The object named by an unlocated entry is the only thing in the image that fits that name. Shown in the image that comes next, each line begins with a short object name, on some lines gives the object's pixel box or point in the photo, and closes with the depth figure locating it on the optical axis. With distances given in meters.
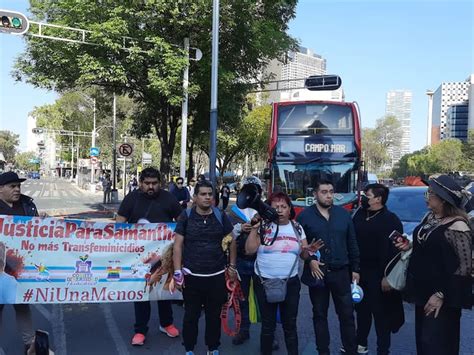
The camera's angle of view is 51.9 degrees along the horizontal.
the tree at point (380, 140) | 107.44
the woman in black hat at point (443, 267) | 3.39
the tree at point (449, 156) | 89.84
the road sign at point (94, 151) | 37.07
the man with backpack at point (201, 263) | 4.39
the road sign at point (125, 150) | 20.66
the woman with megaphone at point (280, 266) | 4.34
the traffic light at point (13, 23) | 11.52
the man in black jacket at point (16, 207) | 4.60
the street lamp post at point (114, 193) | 29.19
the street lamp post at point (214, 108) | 12.98
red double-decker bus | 13.45
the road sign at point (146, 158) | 26.82
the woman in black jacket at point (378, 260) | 4.71
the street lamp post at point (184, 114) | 15.62
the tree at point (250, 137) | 39.62
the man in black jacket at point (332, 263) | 4.46
